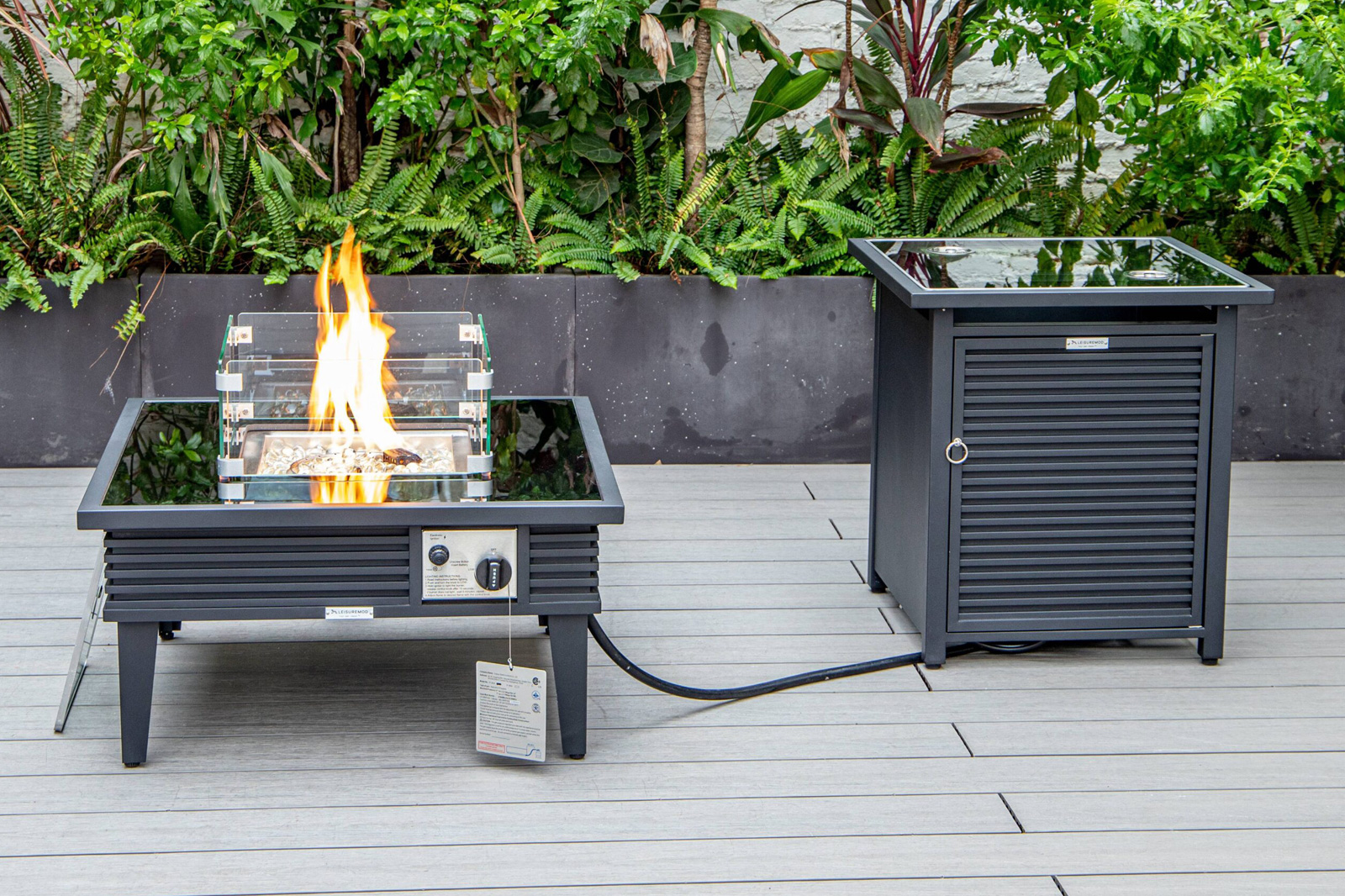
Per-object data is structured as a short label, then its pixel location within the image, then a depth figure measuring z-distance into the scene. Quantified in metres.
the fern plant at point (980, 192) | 4.55
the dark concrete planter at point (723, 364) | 4.45
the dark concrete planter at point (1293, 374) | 4.54
